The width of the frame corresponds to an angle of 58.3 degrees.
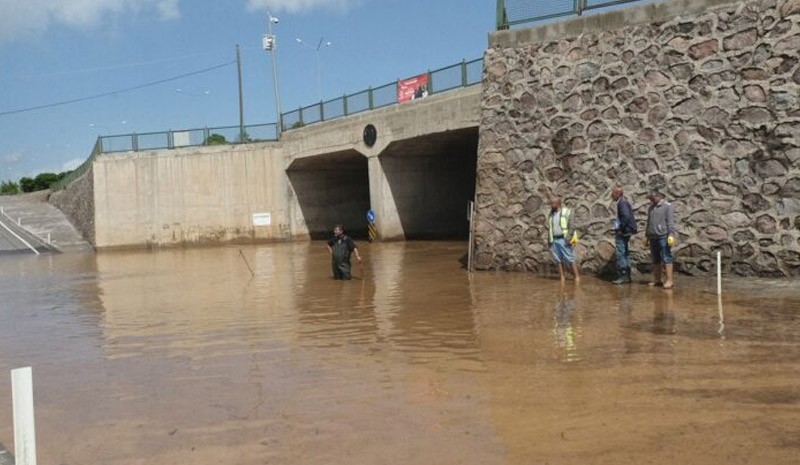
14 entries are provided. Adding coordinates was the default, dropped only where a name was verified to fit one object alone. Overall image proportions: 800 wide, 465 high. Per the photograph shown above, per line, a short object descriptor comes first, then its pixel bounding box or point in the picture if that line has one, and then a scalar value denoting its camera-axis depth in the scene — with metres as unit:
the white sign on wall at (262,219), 32.84
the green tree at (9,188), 71.50
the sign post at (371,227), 28.00
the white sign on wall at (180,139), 33.16
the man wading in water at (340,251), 14.32
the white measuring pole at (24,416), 3.84
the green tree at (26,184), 68.13
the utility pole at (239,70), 51.59
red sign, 24.56
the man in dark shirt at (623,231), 12.06
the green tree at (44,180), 67.81
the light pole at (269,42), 40.09
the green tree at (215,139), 33.28
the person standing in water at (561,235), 12.75
